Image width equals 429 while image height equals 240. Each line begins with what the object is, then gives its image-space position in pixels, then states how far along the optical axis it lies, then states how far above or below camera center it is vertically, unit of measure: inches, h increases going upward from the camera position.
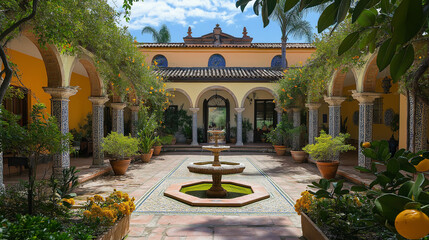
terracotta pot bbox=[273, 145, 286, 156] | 524.1 -58.7
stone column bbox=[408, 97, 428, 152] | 235.6 -7.7
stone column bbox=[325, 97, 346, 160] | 381.1 +3.9
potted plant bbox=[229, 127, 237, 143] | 696.4 -36.1
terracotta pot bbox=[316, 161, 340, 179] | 297.0 -51.8
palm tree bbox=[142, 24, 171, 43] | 970.7 +276.7
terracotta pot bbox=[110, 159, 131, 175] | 325.7 -54.7
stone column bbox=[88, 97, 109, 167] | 351.9 -14.0
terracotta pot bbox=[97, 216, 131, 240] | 127.1 -53.6
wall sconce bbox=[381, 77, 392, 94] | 378.9 +42.6
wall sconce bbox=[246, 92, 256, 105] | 707.4 +45.0
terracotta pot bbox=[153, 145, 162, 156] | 524.4 -59.5
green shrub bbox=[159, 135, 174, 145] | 523.3 -41.3
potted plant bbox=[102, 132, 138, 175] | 320.8 -35.5
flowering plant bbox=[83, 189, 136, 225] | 135.1 -45.2
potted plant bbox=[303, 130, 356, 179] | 294.4 -34.8
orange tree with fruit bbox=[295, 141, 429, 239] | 29.5 -12.3
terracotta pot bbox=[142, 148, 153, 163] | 439.5 -60.2
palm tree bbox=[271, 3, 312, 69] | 630.3 +200.3
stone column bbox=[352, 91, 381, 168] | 323.9 +2.3
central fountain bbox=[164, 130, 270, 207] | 215.9 -62.0
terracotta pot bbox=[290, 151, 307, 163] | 427.4 -56.9
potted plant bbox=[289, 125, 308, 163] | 428.5 -52.8
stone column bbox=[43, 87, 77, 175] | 269.0 +5.0
